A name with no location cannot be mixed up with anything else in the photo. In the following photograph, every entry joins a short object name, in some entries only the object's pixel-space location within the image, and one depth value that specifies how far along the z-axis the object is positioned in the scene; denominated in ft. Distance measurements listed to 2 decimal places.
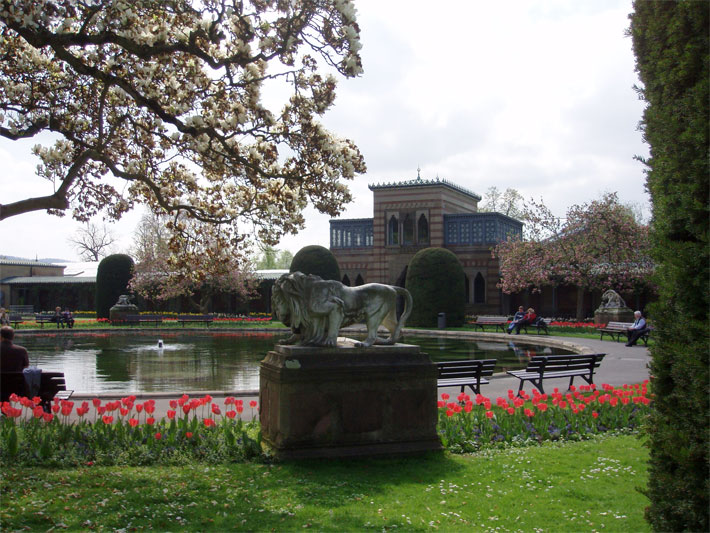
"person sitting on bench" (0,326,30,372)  29.71
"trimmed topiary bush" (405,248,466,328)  111.55
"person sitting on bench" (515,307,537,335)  96.07
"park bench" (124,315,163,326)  128.05
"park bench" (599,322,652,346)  81.89
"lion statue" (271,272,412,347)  23.58
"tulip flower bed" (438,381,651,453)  25.54
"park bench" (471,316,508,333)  103.96
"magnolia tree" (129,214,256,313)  140.05
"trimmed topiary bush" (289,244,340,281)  118.11
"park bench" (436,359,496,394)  36.09
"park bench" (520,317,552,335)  94.02
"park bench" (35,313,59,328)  123.03
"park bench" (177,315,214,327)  125.29
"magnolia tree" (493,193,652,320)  107.86
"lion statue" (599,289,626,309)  98.89
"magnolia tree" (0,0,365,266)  26.76
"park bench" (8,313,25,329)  128.42
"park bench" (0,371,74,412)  29.25
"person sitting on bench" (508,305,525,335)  96.96
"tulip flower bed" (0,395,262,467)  21.89
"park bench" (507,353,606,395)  37.91
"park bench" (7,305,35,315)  156.38
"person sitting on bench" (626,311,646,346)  73.36
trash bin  106.73
